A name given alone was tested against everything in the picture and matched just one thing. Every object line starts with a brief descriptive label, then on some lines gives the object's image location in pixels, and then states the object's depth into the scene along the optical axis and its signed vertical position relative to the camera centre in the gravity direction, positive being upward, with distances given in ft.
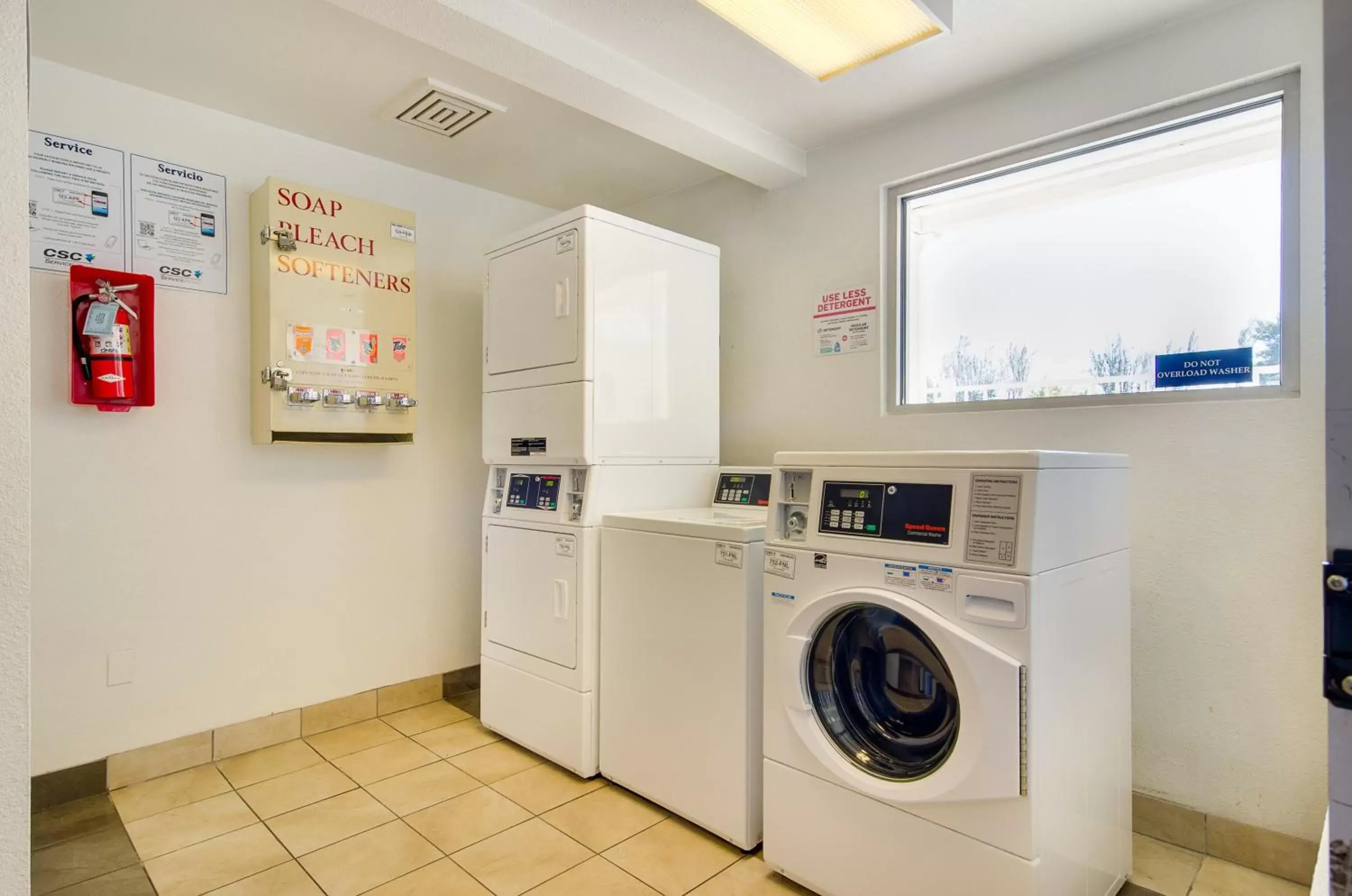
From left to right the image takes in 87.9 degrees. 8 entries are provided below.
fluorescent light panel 5.87 +3.65
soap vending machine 8.38 +1.60
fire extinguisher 7.23 +1.05
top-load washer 6.38 -2.17
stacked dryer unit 8.00 +0.22
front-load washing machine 4.64 -1.71
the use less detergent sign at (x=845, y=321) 8.80 +1.58
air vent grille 7.91 +3.99
